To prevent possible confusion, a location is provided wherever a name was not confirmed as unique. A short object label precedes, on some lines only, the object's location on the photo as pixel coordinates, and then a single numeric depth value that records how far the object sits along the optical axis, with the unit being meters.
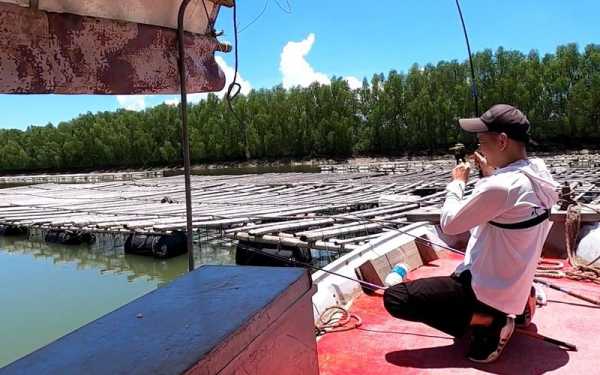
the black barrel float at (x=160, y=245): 14.18
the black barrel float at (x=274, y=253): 10.77
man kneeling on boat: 2.43
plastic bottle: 4.30
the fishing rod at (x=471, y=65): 4.30
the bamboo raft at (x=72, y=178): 52.28
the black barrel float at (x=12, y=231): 20.91
